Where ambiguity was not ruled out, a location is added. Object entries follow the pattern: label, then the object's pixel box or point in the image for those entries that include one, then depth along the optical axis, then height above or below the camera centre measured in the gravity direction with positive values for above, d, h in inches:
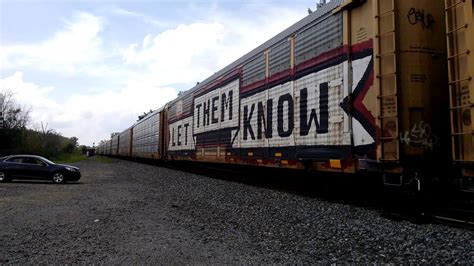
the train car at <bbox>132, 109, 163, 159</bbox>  1071.0 +73.0
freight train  242.5 +51.3
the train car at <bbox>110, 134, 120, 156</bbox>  2375.7 +101.8
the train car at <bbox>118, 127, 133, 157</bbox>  1702.8 +85.7
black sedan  672.4 -17.7
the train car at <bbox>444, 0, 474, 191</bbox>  227.1 +46.5
